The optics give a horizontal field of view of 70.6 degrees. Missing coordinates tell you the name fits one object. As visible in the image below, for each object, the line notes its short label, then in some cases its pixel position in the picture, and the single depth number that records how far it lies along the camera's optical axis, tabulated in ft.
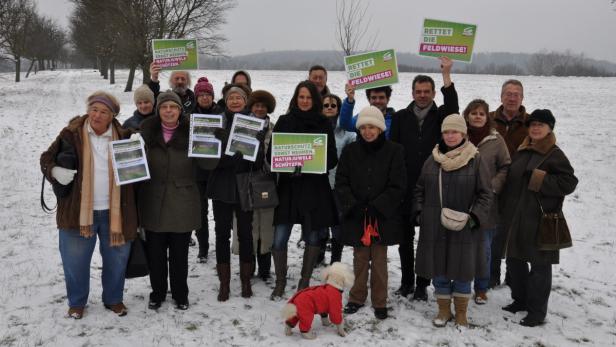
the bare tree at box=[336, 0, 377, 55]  36.24
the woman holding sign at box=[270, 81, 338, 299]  17.31
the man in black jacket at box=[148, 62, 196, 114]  21.85
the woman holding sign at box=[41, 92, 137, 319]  14.88
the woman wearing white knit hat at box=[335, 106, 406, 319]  16.16
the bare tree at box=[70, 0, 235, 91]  89.76
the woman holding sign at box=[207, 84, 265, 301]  17.49
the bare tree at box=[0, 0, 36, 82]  119.34
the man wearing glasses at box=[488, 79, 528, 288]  18.84
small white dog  14.80
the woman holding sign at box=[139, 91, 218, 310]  16.10
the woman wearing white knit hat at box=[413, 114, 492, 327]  15.58
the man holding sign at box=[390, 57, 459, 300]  17.63
